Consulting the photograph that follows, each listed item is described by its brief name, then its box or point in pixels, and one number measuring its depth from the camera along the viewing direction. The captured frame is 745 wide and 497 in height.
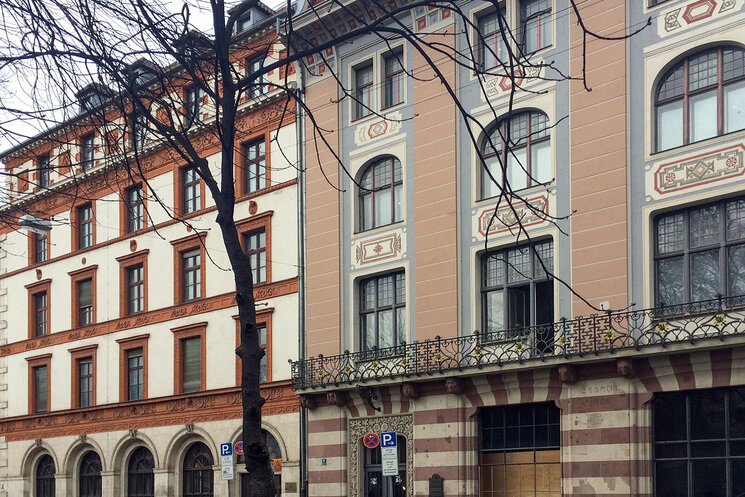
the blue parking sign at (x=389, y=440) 26.02
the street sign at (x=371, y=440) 29.00
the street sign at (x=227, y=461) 33.06
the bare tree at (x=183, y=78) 8.92
